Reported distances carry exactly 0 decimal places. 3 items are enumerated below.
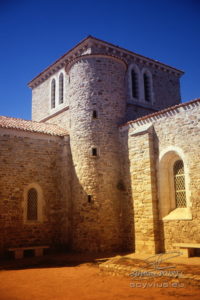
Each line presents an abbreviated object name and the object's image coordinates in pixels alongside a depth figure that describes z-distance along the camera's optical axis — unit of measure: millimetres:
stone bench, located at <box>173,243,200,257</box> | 10262
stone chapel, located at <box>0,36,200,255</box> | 11867
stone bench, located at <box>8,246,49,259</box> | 12531
